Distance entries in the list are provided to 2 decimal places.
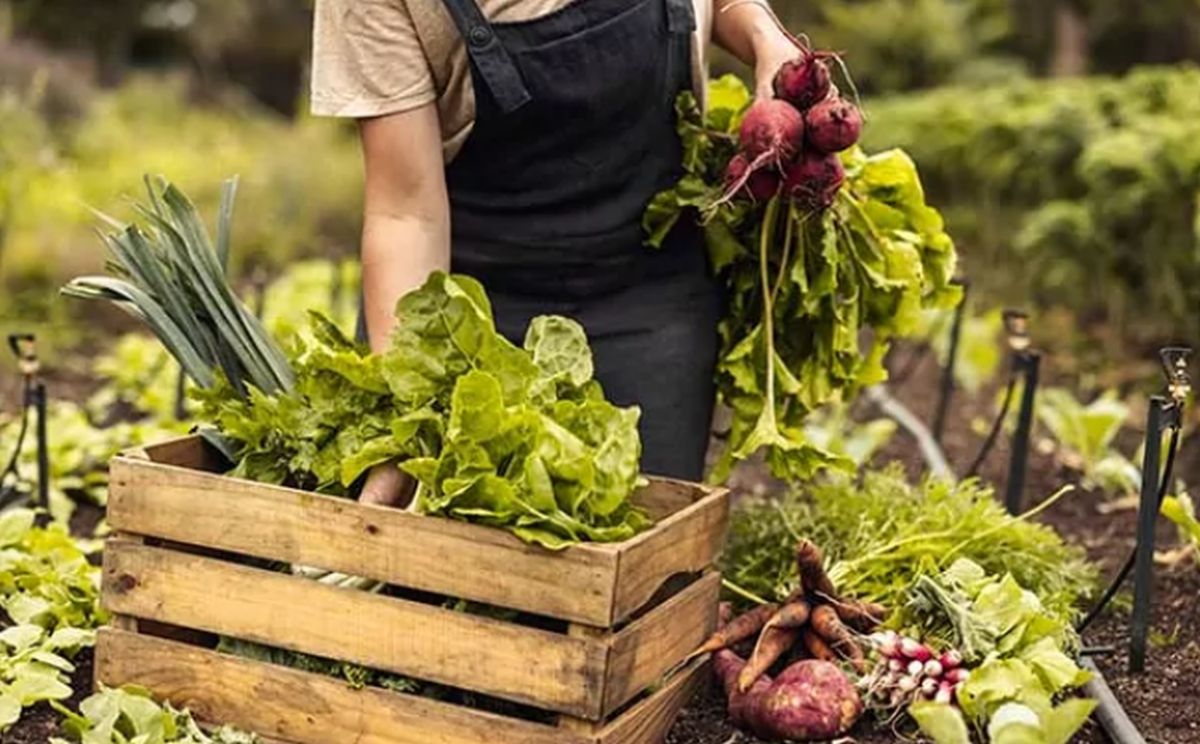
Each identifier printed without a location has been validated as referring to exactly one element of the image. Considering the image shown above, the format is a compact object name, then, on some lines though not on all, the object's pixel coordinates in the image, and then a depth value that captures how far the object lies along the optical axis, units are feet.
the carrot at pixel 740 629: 11.14
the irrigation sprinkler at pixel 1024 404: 14.94
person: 11.52
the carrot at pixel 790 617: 11.20
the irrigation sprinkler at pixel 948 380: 17.94
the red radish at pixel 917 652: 10.75
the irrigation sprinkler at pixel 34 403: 14.23
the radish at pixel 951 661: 10.65
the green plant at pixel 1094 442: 17.11
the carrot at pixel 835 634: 11.00
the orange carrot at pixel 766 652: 10.96
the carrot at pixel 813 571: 11.05
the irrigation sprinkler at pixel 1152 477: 11.48
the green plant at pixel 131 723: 10.21
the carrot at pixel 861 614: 11.31
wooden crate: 9.76
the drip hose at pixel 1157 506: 11.69
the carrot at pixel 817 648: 11.15
